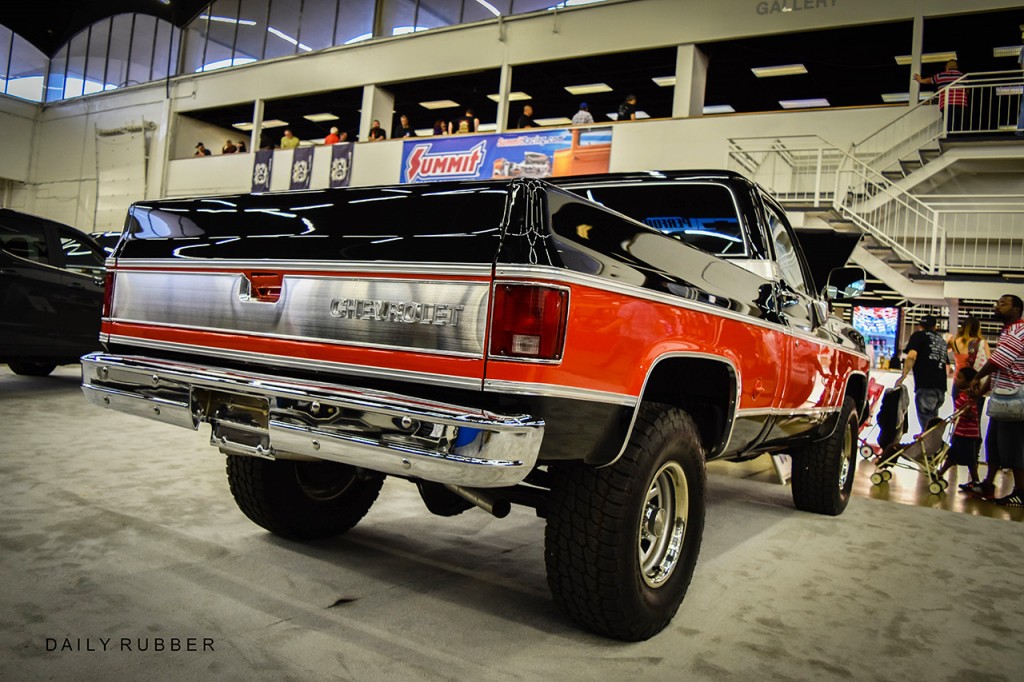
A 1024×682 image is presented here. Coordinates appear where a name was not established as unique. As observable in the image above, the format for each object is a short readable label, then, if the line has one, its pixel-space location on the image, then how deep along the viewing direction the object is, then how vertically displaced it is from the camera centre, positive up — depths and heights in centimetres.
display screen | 1458 +135
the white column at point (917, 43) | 1384 +649
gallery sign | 1455 +746
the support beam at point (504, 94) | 1798 +640
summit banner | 1602 +454
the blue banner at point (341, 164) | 1953 +469
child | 799 -45
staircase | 1195 +344
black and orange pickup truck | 214 -2
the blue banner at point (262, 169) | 2106 +471
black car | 702 +26
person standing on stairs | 1266 +509
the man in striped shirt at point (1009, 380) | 635 +18
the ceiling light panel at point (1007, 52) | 1610 +761
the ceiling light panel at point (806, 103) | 2167 +818
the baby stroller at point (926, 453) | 723 -59
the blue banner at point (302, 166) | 2019 +468
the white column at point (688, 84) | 1589 +622
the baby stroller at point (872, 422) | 853 -44
